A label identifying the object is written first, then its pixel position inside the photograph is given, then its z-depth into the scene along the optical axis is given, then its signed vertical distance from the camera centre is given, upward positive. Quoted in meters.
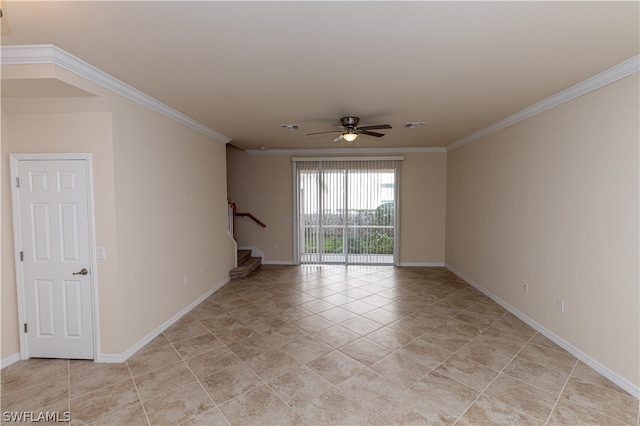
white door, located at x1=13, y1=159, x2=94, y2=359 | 3.00 -0.53
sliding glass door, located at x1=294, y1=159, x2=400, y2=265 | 7.04 -0.21
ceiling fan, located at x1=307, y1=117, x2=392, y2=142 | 4.02 +0.99
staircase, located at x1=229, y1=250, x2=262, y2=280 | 6.04 -1.33
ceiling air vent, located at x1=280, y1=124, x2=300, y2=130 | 4.64 +1.18
